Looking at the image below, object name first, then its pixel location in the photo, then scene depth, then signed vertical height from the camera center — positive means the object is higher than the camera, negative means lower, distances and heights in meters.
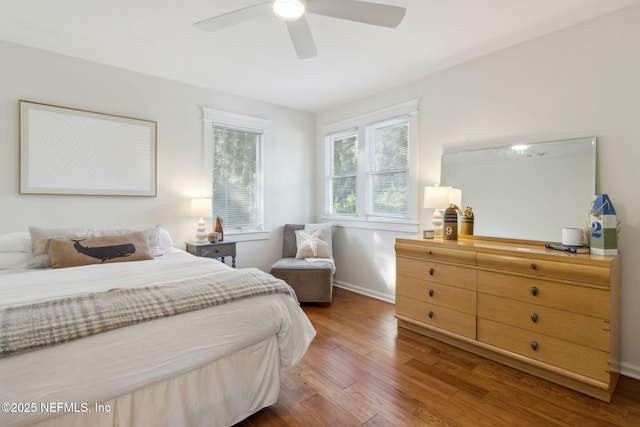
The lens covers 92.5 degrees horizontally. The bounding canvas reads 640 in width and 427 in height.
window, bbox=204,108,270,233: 3.80 +0.56
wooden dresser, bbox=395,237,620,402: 1.88 -0.69
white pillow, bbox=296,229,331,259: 3.93 -0.44
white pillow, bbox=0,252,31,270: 2.23 -0.38
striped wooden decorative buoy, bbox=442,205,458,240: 2.77 -0.13
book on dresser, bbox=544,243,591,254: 2.09 -0.27
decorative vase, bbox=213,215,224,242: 3.62 -0.22
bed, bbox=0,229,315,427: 1.08 -0.63
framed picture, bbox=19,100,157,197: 2.71 +0.55
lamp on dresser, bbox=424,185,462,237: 2.92 +0.11
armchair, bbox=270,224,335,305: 3.53 -0.80
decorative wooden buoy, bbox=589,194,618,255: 2.01 -0.12
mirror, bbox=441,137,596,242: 2.35 +0.21
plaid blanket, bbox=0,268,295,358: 1.11 -0.43
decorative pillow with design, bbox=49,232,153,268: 2.24 -0.31
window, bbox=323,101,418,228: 3.55 +0.56
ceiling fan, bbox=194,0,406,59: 1.74 +1.17
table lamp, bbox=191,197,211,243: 3.40 +0.00
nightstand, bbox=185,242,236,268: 3.33 -0.44
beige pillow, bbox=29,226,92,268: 2.29 -0.22
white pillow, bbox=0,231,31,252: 2.30 -0.25
